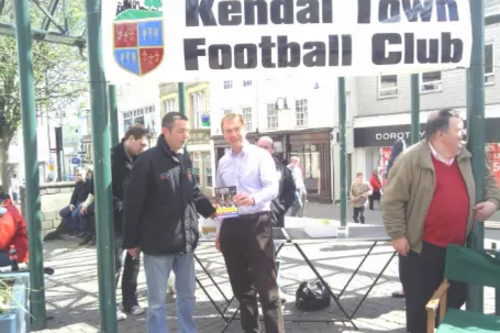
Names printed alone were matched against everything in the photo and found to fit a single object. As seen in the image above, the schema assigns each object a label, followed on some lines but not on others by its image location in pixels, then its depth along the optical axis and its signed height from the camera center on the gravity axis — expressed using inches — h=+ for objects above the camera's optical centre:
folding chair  118.6 -34.8
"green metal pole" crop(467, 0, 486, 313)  122.2 +8.9
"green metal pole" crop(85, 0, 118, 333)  122.5 -6.0
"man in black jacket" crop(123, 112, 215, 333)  133.7 -18.0
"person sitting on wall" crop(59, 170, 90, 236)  354.0 -43.2
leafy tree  453.4 +72.8
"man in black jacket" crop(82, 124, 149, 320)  170.9 -13.8
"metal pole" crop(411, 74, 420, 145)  193.7 +12.4
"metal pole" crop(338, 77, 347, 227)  255.6 -8.3
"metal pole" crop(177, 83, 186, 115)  219.0 +23.2
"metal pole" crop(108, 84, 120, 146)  224.0 +16.9
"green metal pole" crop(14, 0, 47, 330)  163.3 +3.3
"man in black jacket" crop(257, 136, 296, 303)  199.0 -23.2
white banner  121.8 +26.8
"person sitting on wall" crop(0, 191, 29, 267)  175.7 -29.1
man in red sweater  121.0 -15.9
